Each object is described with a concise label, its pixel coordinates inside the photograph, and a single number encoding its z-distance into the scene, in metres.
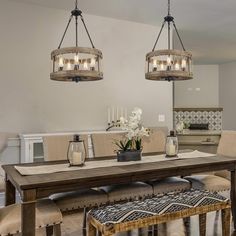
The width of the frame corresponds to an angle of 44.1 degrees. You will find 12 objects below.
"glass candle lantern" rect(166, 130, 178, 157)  3.11
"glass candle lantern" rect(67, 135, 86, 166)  2.63
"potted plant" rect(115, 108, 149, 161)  2.84
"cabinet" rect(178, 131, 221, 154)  7.27
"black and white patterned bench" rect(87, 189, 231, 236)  2.11
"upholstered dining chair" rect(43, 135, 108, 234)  2.61
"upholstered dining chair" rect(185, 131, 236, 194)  3.19
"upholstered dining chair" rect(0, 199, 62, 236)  2.05
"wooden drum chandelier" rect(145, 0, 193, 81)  2.87
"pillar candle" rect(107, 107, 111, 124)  4.80
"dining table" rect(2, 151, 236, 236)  2.02
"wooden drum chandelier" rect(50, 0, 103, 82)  2.58
